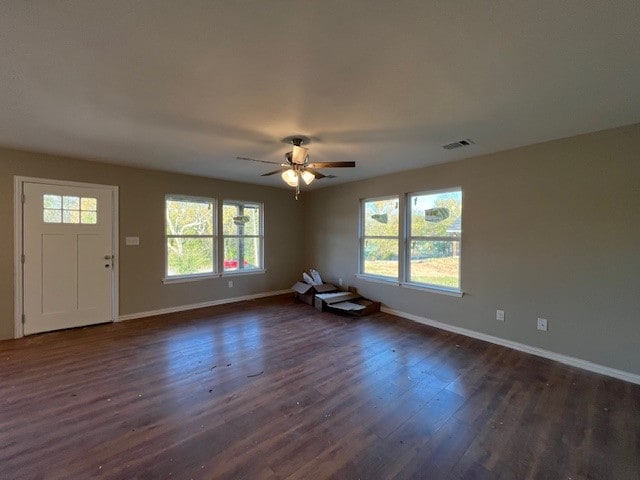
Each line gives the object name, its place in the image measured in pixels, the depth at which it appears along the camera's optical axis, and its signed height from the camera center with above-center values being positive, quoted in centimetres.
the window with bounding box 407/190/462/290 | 402 +1
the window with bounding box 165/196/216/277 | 484 +3
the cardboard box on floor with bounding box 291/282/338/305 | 532 -99
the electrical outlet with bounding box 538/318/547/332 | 317 -96
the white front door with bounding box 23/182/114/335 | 367 -27
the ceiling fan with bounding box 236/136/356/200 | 300 +78
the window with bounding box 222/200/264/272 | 547 +5
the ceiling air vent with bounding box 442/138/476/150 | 313 +108
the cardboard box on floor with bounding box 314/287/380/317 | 468 -114
